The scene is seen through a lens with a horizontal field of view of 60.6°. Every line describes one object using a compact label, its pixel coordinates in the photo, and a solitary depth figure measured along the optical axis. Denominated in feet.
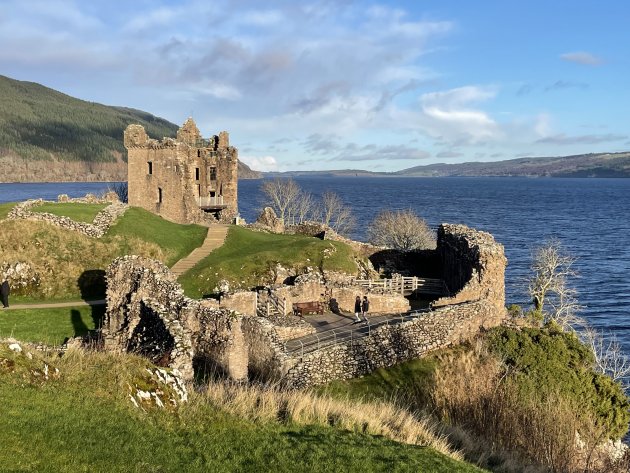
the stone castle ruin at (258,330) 70.49
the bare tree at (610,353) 124.77
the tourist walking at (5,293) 93.50
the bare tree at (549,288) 149.87
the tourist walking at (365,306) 109.40
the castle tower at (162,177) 179.22
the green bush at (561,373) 78.59
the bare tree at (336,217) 288.18
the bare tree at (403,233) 219.82
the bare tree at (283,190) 299.07
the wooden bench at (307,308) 108.37
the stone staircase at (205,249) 127.13
